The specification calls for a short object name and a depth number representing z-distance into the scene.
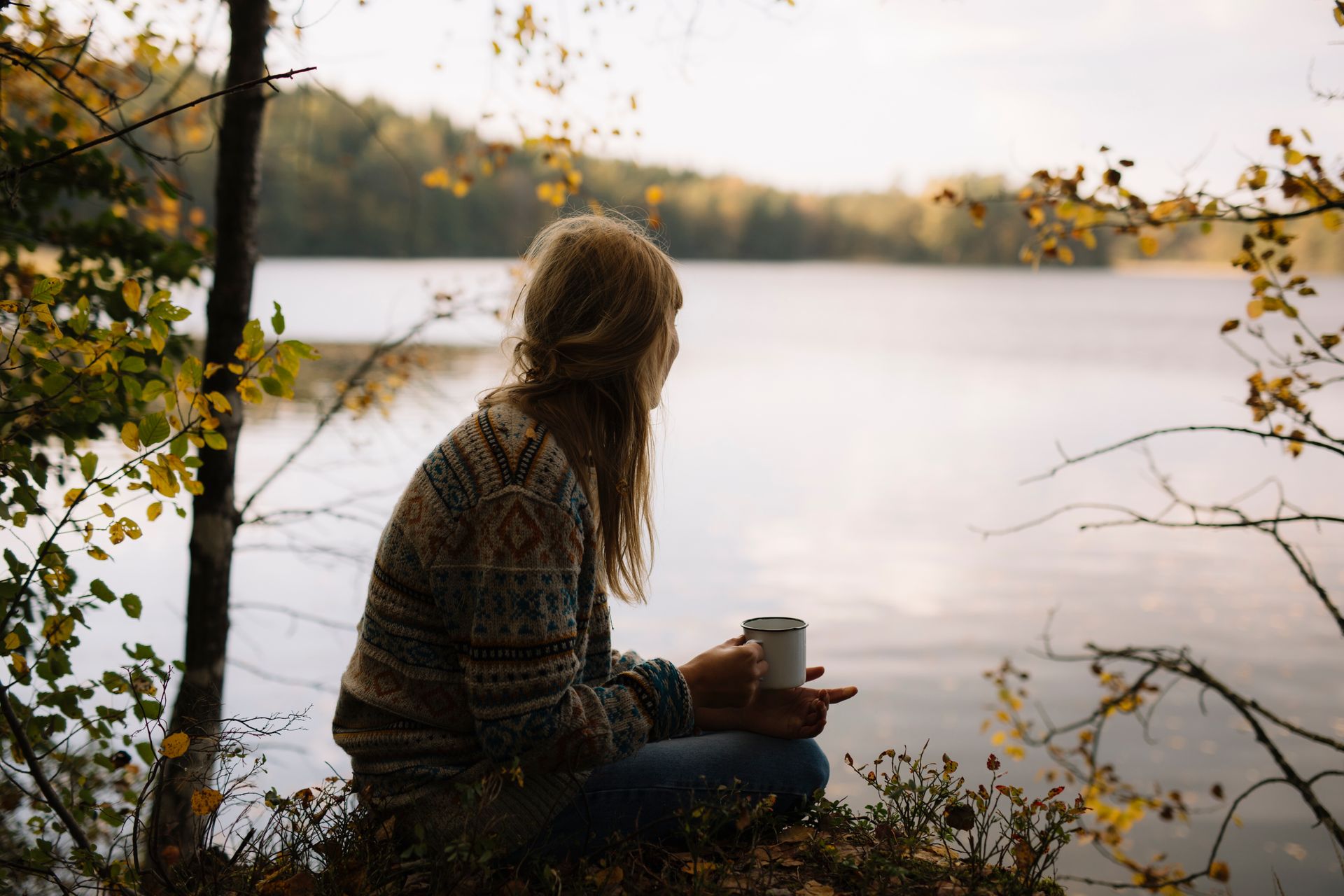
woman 1.66
